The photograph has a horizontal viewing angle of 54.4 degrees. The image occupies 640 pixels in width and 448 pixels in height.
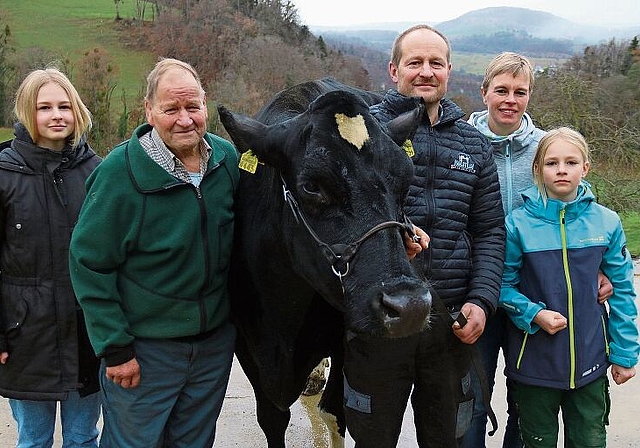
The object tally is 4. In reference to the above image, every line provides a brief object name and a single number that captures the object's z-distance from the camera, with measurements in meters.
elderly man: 2.53
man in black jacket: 2.65
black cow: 2.12
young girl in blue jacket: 3.01
